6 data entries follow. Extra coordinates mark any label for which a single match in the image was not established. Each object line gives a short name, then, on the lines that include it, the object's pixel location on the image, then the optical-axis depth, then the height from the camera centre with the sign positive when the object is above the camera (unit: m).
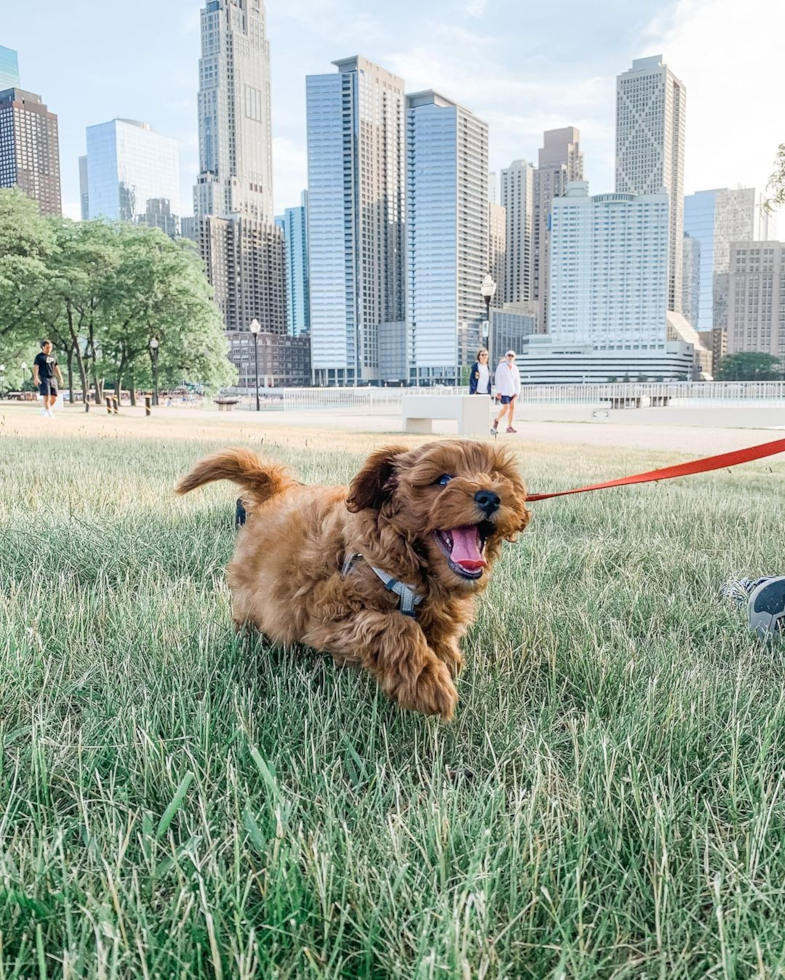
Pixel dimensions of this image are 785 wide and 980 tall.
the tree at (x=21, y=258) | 38.81 +7.37
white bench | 16.27 -0.36
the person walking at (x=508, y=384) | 18.89 +0.23
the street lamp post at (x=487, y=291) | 30.05 +4.14
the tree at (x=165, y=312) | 47.22 +5.53
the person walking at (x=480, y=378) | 19.31 +0.40
